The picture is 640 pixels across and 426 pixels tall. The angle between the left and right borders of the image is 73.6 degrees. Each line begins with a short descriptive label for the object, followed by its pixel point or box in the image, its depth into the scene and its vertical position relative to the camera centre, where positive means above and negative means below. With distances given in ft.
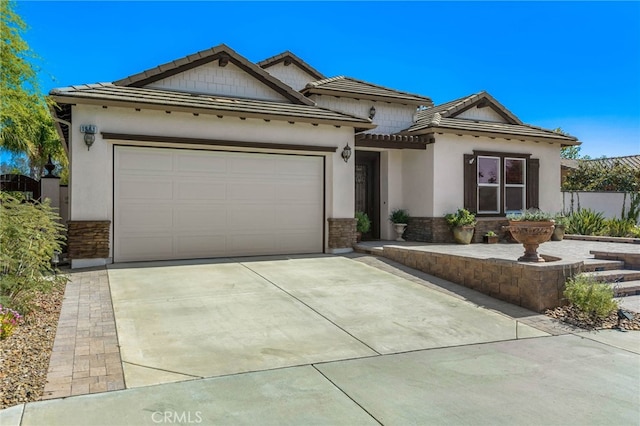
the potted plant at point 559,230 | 45.16 -1.83
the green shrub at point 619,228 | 46.01 -1.62
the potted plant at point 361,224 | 42.14 -1.14
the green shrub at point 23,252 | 19.02 -1.90
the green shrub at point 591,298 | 21.67 -4.36
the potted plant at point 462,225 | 41.70 -1.20
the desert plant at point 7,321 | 16.07 -4.29
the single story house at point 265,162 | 31.24 +4.55
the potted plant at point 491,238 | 43.32 -2.56
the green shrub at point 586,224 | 47.52 -1.24
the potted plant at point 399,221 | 44.62 -0.88
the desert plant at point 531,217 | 24.91 -0.24
